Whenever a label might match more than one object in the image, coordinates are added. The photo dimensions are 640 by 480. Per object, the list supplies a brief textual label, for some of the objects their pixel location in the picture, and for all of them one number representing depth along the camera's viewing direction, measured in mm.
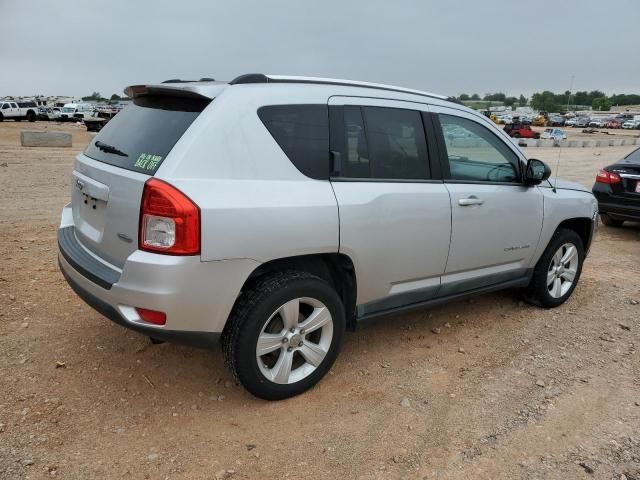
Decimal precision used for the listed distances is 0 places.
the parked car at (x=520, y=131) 42531
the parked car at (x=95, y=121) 34875
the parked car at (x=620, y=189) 7781
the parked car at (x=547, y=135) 41738
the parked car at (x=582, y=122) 80412
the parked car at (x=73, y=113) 49344
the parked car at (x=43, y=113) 47075
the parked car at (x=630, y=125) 77438
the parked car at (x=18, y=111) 41312
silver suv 2691
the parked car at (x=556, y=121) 79750
